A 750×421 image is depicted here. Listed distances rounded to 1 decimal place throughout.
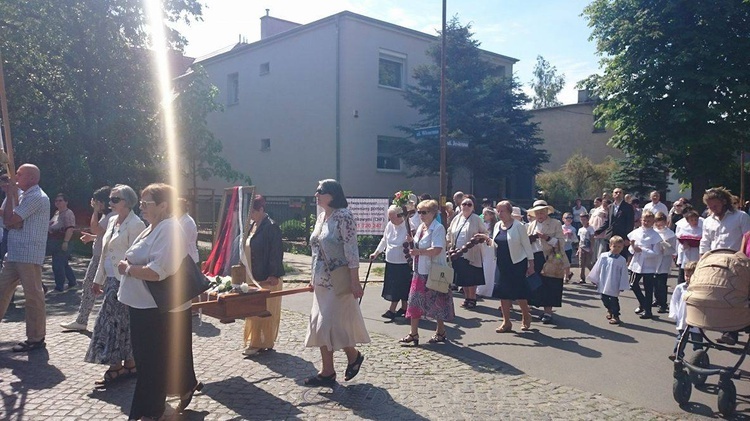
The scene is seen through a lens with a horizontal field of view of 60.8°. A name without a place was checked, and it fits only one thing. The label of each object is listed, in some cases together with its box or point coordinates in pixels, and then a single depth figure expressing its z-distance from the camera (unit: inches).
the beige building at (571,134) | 1549.0
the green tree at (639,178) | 1182.9
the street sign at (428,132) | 612.1
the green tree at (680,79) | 808.3
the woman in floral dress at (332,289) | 231.6
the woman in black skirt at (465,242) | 384.2
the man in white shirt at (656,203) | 558.3
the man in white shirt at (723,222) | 306.8
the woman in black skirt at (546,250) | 366.0
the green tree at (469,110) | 936.3
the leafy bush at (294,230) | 807.7
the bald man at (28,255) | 280.1
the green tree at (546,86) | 2503.7
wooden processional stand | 232.2
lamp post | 614.5
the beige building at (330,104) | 984.9
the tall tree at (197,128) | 885.2
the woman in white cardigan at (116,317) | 234.4
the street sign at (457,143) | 626.7
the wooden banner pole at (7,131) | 270.8
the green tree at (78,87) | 678.5
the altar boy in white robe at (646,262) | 390.9
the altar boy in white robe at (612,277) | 369.1
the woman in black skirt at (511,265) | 337.1
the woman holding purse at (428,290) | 305.9
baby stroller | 210.7
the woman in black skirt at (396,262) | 368.8
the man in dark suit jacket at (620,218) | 476.7
